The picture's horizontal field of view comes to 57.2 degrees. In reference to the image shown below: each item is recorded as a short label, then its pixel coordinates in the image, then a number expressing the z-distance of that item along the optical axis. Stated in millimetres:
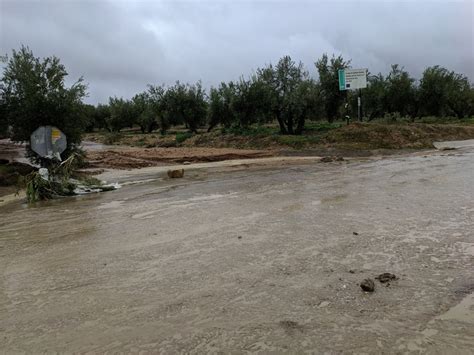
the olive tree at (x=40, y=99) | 20406
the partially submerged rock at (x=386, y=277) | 5543
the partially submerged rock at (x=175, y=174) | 20167
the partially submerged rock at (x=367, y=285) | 5227
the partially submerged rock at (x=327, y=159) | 25012
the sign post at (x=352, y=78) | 33312
